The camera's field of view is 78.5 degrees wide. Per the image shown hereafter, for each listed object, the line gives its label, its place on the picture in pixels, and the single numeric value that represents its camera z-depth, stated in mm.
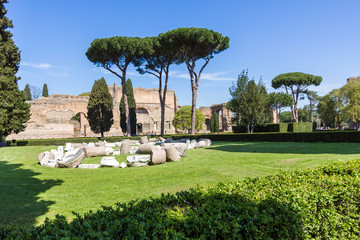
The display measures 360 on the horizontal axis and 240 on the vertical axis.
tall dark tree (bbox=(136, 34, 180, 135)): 24364
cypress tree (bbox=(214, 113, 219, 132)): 42522
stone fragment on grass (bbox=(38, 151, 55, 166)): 8583
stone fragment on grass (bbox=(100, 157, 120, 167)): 7859
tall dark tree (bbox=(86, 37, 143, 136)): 23906
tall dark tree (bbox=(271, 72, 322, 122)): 38906
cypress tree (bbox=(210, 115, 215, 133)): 42456
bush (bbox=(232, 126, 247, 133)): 26612
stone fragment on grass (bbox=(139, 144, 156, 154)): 10633
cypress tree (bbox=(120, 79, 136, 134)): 32625
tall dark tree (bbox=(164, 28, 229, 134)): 21750
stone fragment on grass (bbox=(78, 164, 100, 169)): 7854
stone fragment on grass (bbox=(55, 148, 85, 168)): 7891
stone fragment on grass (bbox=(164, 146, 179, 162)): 8477
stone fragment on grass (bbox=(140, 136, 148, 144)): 16188
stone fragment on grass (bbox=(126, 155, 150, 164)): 7987
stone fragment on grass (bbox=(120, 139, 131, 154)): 11424
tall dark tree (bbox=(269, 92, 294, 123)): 43281
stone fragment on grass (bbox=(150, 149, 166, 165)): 8002
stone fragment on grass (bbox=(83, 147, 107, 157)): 10398
